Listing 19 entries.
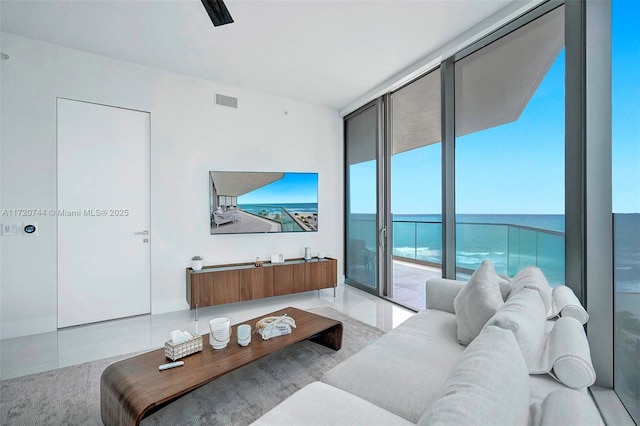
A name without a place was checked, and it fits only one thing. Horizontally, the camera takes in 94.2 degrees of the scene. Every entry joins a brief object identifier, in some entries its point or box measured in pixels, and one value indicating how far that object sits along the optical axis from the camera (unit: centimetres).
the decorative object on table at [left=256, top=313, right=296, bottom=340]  216
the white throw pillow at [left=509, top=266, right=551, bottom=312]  171
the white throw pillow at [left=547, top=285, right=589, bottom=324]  156
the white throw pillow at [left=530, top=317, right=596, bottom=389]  107
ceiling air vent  405
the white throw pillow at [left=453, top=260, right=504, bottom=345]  167
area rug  175
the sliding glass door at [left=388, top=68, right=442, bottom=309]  350
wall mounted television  402
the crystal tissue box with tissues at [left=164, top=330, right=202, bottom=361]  179
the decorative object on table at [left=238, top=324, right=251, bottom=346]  201
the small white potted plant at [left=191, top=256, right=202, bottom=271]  371
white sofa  74
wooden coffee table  141
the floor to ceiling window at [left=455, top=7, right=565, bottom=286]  234
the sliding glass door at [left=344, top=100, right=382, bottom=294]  441
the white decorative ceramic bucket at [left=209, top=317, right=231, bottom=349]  196
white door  324
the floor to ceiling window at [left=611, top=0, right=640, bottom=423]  170
